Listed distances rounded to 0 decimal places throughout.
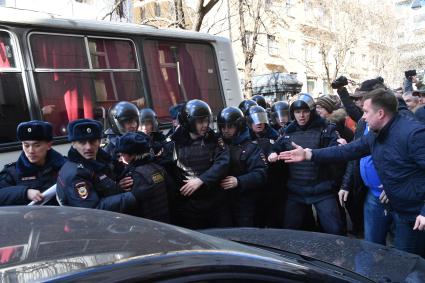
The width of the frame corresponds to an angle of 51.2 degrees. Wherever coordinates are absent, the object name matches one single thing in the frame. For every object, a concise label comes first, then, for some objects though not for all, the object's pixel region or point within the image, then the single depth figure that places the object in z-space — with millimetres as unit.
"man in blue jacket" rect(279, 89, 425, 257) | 3094
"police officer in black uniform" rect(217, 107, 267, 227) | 4129
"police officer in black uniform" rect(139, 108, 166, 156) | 4617
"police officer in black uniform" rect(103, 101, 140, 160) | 4523
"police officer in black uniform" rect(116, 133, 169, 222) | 3156
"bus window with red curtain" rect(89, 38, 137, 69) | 5523
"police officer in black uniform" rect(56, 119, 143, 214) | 2812
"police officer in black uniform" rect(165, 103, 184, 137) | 4869
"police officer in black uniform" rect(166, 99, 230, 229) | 3795
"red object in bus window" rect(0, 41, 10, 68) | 4680
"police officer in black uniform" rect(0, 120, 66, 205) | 3141
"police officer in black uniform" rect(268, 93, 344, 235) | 4273
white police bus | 4754
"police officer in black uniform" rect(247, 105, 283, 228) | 4875
